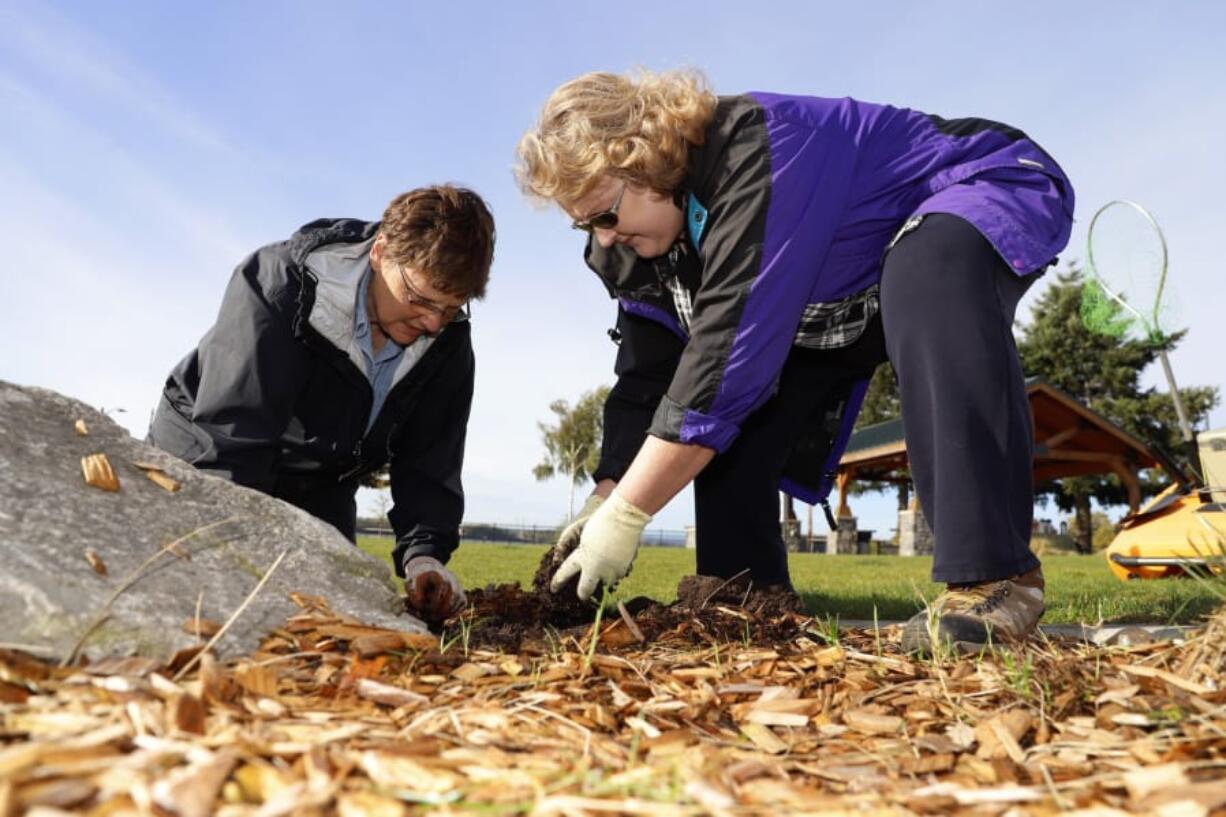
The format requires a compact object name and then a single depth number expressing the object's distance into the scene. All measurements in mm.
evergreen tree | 33531
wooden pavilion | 20875
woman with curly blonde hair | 2352
